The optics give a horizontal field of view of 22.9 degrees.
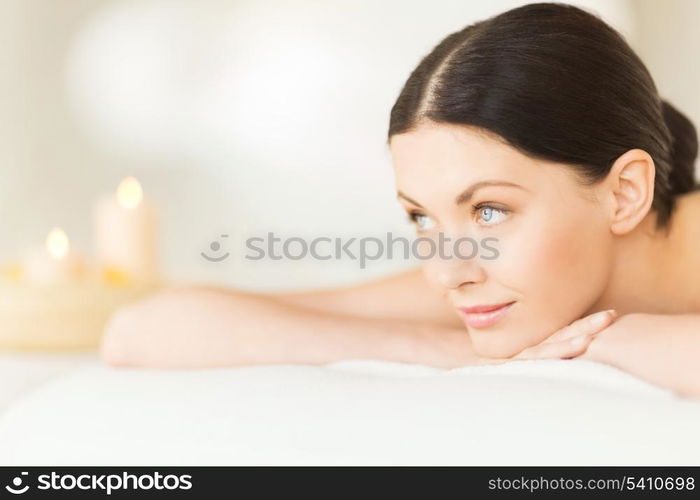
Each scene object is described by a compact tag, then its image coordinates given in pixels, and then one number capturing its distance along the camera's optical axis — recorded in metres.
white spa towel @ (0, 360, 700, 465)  1.00
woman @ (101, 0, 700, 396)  1.18
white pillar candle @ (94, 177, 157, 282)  1.65
